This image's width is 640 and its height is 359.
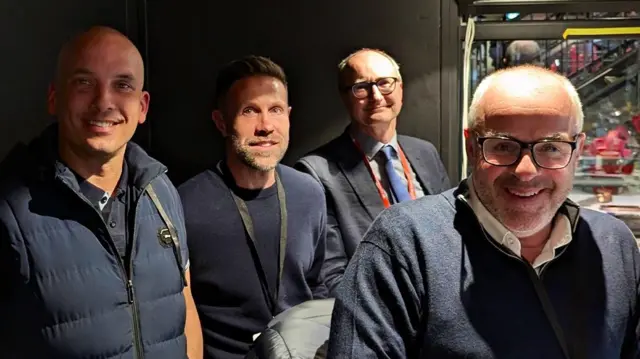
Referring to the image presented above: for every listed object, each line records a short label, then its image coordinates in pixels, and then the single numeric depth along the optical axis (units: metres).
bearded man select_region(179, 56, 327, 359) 1.96
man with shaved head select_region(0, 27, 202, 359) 1.41
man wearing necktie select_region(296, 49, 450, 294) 2.28
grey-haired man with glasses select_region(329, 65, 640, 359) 1.35
